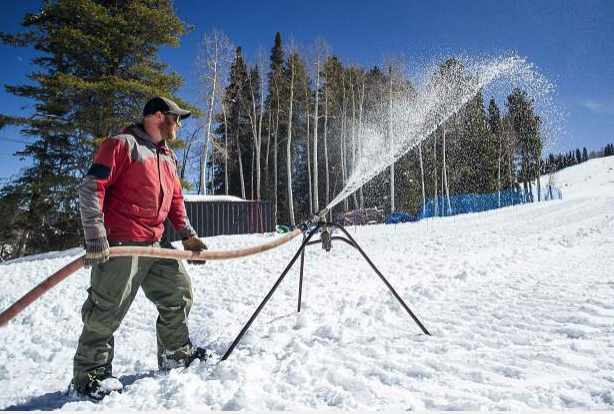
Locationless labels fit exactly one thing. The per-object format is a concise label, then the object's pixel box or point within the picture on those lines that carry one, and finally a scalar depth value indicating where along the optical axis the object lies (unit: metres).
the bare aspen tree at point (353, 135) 29.36
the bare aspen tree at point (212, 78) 21.66
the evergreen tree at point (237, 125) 27.59
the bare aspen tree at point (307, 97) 27.73
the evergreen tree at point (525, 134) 33.56
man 2.54
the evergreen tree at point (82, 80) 13.93
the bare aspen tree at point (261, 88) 26.74
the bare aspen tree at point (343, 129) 29.81
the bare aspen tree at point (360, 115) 29.36
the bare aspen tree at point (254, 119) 27.44
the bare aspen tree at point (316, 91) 26.42
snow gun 2.02
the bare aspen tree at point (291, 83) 25.30
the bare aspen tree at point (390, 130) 26.33
